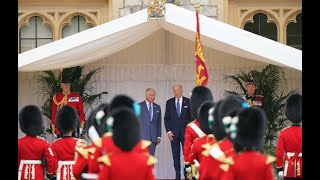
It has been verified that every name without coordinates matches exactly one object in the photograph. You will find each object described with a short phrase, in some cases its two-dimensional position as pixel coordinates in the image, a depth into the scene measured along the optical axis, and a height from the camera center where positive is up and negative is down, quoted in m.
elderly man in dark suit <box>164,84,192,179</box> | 22.51 -0.21
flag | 20.75 +0.58
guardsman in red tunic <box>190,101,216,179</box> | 16.03 -0.29
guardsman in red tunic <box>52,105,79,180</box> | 16.29 -0.41
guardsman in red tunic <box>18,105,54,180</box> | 16.74 -0.53
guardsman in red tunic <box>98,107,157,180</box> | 11.97 -0.41
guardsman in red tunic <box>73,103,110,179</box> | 13.63 -0.42
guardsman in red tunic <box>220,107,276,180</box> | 11.95 -0.39
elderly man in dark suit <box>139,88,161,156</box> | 22.78 -0.21
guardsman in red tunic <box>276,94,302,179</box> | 16.74 -0.51
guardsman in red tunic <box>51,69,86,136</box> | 23.05 +0.11
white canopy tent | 21.67 +0.96
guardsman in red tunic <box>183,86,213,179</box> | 17.93 -0.20
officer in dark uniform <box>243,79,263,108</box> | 23.46 +0.16
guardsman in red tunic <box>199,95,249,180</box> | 12.89 -0.33
